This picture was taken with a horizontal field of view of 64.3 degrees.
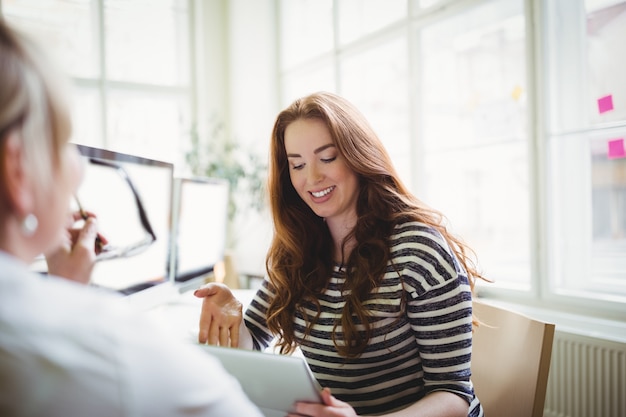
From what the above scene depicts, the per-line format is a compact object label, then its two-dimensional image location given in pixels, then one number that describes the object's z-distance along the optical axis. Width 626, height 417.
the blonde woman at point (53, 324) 0.41
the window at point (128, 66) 4.58
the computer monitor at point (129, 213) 1.30
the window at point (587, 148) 2.19
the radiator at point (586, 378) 1.93
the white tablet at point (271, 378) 0.69
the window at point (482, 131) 2.68
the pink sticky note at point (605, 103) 2.18
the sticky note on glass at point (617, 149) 2.16
